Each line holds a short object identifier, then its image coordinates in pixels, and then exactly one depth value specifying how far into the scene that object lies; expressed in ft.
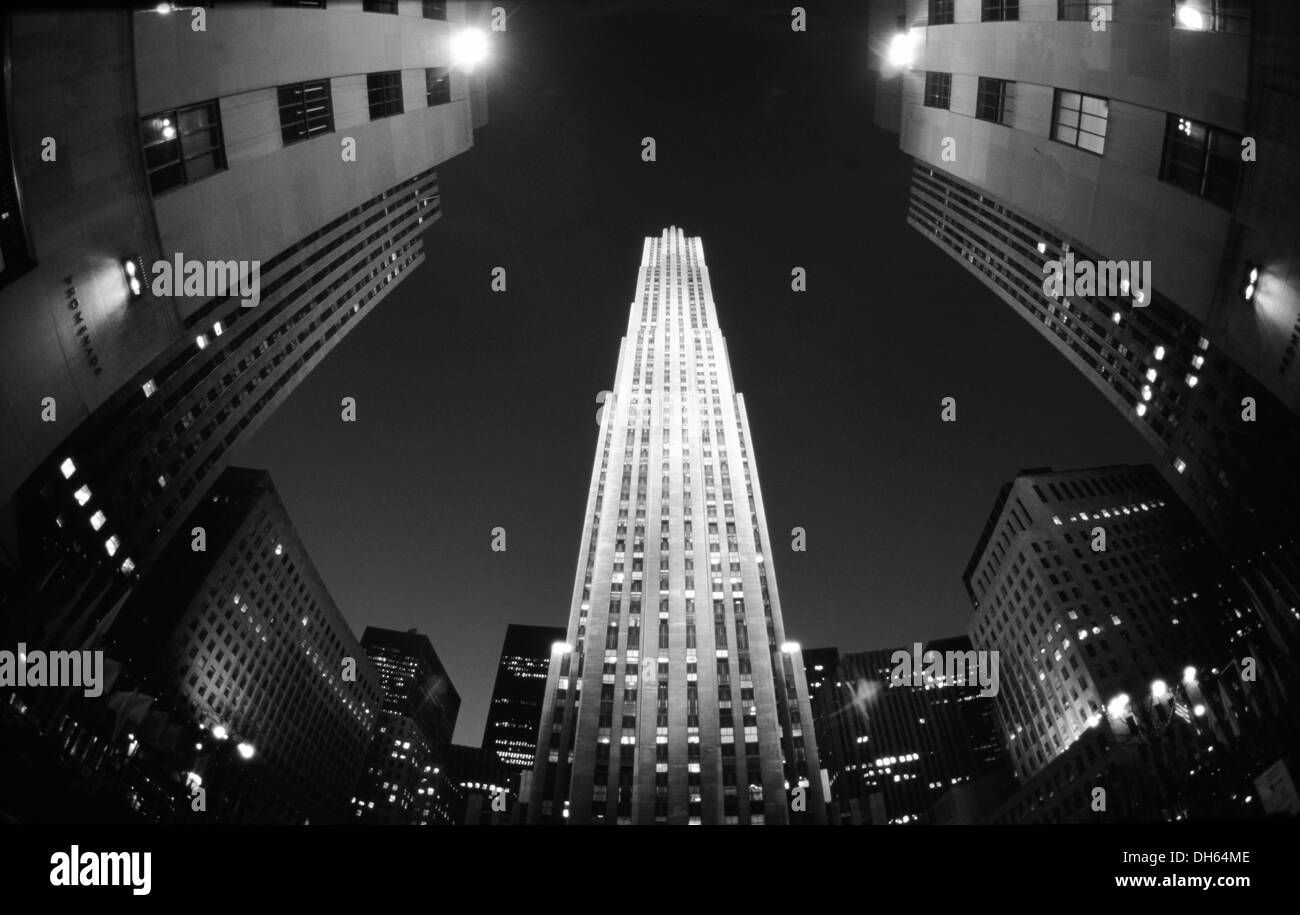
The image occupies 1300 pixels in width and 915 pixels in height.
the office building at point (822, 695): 490.08
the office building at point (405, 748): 461.78
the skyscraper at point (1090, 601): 268.62
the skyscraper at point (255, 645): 279.96
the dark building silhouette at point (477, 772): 611.06
